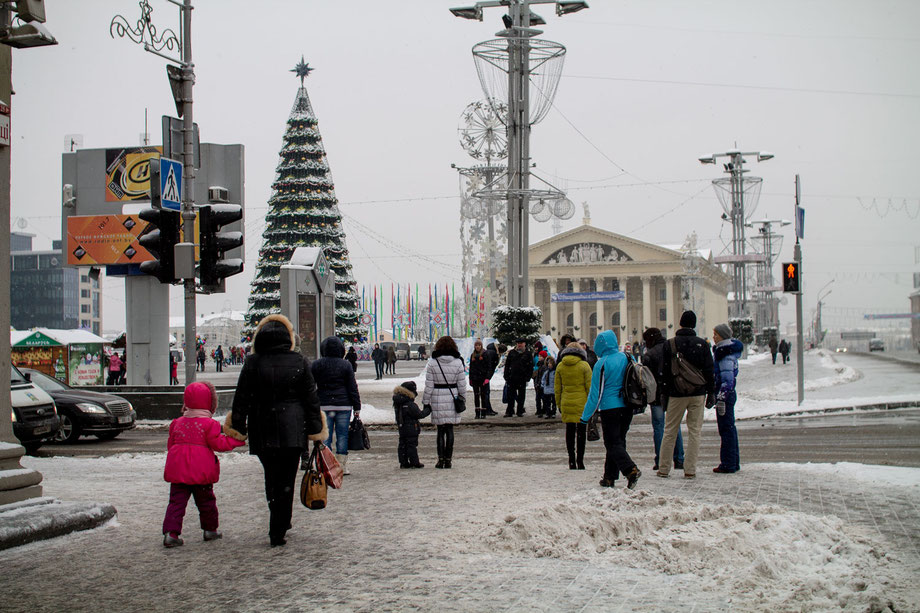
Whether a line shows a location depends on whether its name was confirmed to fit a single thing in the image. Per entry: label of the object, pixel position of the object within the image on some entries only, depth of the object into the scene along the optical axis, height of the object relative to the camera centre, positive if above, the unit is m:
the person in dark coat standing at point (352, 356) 32.88 -0.62
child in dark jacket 11.52 -1.00
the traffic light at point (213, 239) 11.00 +1.17
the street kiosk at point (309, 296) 20.81 +0.97
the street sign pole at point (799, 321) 20.17 +0.22
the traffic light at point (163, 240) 10.83 +1.15
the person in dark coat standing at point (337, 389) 10.81 -0.57
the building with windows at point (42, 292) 131.75 +7.09
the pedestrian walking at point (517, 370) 21.23 -0.76
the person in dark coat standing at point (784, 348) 54.41 -0.94
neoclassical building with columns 109.00 +6.11
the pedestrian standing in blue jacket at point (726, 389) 10.49 -0.64
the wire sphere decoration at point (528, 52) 25.62 +7.68
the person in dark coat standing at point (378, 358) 41.81 -0.88
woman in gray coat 11.52 -0.62
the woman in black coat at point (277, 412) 6.58 -0.50
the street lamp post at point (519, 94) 25.91 +6.60
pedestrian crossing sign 11.03 +1.83
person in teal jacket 9.39 -0.70
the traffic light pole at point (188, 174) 11.58 +2.10
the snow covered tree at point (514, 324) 27.48 +0.35
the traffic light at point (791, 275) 20.45 +1.21
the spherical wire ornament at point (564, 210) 32.36 +4.26
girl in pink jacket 6.86 -0.85
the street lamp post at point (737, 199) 56.34 +7.89
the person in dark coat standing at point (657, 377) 10.66 -0.49
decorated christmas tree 53.72 +6.99
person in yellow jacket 11.21 -0.68
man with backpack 10.10 -0.54
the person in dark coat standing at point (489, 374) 21.25 -0.85
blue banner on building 105.19 +4.27
